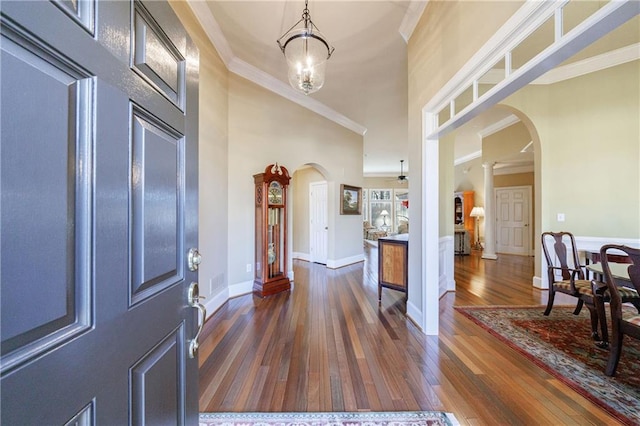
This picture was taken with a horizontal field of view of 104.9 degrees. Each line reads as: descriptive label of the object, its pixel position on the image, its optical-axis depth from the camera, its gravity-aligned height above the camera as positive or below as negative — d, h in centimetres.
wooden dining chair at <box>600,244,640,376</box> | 167 -76
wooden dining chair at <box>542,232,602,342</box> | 231 -76
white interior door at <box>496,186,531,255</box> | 705 -21
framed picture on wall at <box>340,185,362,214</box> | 545 +30
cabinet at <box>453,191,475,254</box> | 857 +3
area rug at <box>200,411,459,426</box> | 140 -120
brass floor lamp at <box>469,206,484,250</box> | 792 -10
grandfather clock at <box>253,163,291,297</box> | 357 -29
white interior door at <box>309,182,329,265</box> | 558 -24
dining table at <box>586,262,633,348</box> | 206 -70
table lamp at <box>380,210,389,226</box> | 1127 -11
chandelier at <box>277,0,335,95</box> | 224 +146
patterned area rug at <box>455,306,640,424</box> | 160 -118
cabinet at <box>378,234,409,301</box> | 316 -68
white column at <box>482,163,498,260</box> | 644 -8
